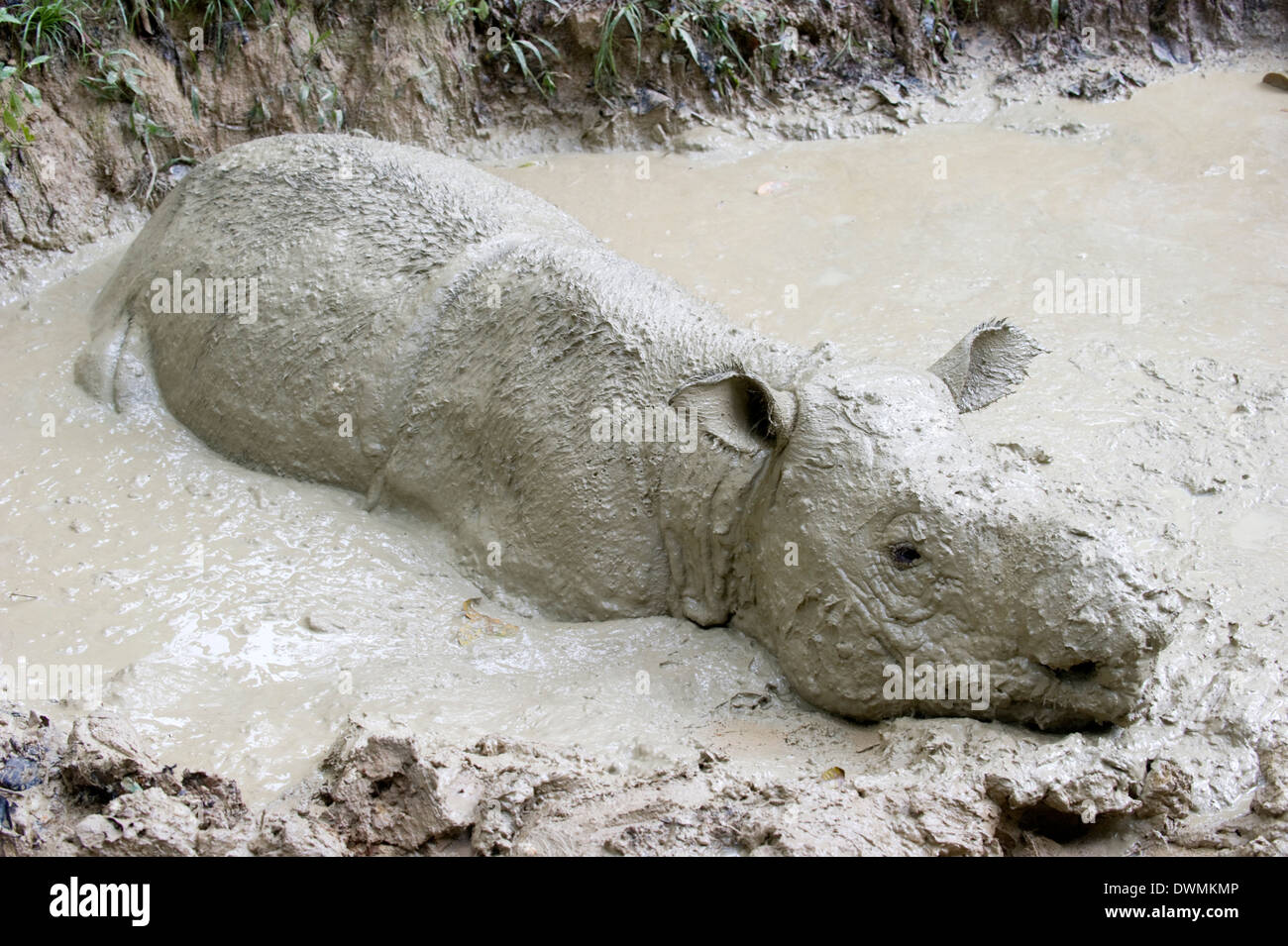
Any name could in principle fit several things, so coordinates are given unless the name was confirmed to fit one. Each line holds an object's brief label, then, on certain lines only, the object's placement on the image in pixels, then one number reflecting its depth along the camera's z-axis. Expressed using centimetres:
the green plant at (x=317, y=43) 772
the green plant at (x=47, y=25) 678
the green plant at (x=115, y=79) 699
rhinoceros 363
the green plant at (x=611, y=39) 836
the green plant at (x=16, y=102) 656
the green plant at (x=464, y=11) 807
